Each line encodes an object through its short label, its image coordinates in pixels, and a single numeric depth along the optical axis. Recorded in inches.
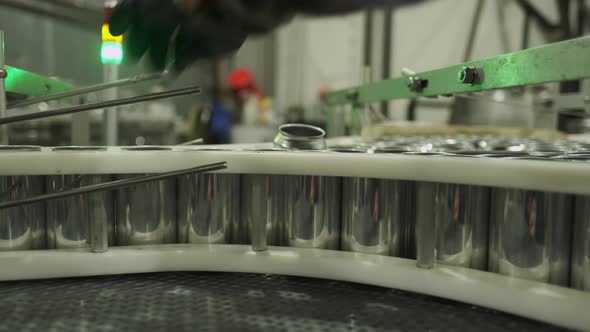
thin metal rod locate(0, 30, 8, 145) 26.8
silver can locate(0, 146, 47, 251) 25.2
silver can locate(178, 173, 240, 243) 27.2
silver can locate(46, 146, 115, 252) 25.6
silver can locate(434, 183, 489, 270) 24.0
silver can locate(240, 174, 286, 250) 26.7
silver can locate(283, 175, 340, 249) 27.0
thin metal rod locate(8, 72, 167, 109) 28.1
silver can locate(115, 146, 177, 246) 26.6
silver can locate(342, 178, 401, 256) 26.0
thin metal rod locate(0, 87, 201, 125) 23.4
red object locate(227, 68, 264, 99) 134.8
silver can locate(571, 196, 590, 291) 21.0
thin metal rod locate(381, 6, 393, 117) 132.5
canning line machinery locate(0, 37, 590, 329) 21.6
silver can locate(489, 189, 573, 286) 21.7
